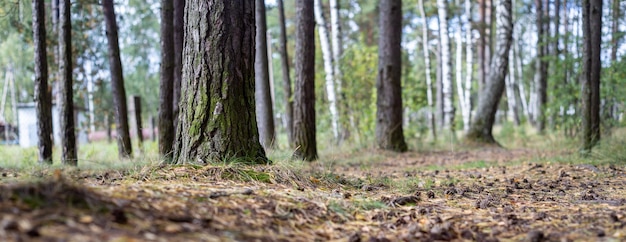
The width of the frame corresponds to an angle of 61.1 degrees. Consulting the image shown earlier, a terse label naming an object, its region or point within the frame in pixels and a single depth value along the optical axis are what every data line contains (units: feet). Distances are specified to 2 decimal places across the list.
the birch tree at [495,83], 46.96
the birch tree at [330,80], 47.44
